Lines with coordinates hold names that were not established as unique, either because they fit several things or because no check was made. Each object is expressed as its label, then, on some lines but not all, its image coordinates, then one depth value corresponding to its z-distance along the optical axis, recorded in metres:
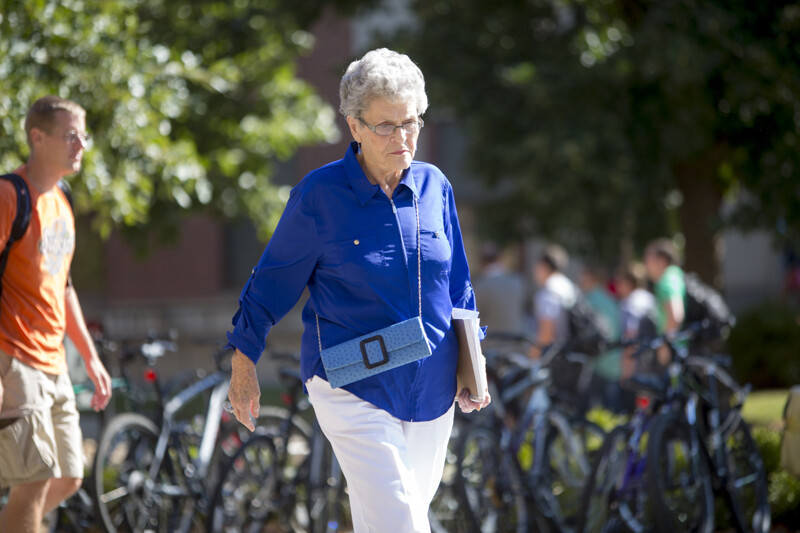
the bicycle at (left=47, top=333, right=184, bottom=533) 11.43
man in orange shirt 8.38
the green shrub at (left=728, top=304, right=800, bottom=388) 31.70
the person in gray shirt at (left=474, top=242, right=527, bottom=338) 18.23
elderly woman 6.70
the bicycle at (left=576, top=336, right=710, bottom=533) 11.71
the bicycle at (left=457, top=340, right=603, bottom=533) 12.41
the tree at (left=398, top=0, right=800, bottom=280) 18.48
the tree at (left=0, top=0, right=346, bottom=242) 12.39
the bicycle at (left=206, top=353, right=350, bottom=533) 11.55
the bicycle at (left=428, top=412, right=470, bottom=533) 12.13
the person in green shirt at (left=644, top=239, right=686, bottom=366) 18.11
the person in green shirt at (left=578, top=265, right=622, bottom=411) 24.05
